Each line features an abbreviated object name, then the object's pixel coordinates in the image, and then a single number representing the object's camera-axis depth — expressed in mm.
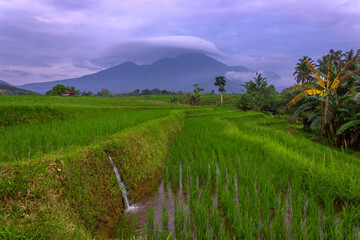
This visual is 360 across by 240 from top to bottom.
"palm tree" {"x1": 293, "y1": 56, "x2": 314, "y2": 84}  47656
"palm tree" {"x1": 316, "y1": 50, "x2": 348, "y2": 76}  38388
